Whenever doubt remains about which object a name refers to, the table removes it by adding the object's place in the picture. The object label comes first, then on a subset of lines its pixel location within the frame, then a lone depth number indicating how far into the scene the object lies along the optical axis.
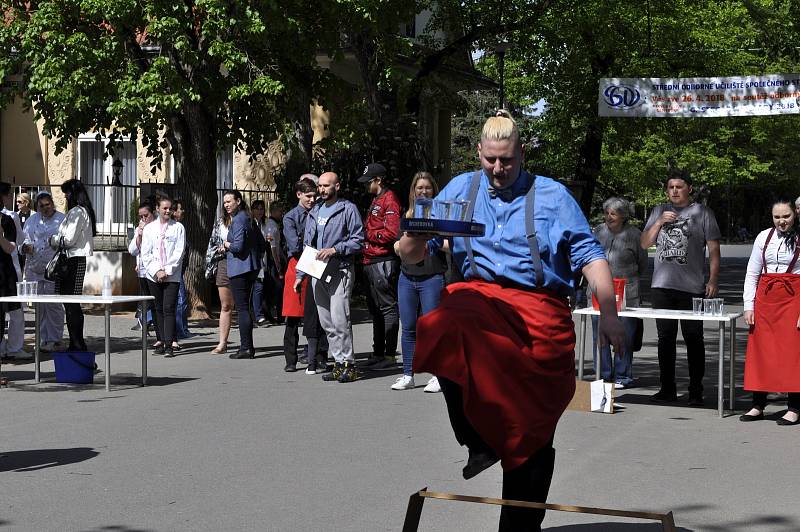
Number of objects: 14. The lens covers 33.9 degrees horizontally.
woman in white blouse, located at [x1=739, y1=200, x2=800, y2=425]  10.08
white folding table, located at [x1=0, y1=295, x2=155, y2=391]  11.80
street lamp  28.89
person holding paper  12.68
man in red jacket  13.07
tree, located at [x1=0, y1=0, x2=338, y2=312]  18.14
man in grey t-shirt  11.20
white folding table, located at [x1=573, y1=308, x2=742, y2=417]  10.44
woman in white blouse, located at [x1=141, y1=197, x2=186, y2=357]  15.31
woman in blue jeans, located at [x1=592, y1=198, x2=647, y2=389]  12.41
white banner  27.02
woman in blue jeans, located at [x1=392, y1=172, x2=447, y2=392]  11.86
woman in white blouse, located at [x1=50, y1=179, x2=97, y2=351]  14.07
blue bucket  12.40
